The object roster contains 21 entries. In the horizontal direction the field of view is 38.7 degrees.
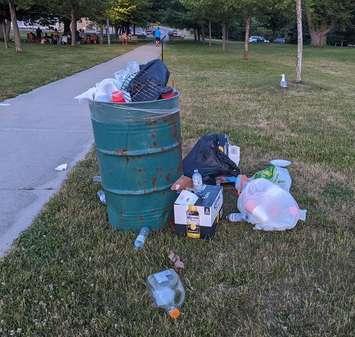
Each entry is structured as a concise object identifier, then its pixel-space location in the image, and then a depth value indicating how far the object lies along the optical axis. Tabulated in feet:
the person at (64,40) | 138.09
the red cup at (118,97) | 12.72
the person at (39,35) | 146.63
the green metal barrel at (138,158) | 12.37
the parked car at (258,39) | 228.63
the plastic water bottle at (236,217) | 14.10
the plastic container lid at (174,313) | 9.81
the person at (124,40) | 153.73
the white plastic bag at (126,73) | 13.85
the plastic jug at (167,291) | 10.13
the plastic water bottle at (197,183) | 13.66
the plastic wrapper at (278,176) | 15.55
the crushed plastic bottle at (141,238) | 12.60
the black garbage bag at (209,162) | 16.12
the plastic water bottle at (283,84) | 42.45
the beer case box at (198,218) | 12.78
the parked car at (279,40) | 231.26
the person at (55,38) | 143.50
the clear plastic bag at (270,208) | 13.51
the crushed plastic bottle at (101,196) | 15.40
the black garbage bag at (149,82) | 13.14
